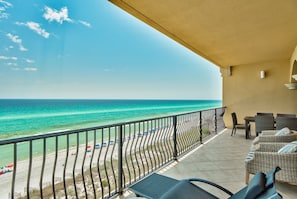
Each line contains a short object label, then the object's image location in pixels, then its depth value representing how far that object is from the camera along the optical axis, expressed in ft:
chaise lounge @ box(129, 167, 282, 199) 3.23
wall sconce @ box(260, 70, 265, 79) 17.94
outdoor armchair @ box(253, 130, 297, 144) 8.93
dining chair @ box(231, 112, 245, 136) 15.89
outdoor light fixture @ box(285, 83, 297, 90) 14.38
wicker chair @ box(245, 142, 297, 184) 6.11
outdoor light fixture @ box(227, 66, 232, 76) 19.95
